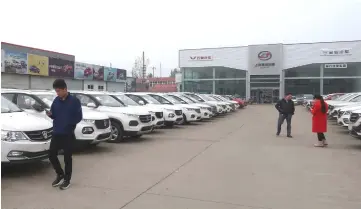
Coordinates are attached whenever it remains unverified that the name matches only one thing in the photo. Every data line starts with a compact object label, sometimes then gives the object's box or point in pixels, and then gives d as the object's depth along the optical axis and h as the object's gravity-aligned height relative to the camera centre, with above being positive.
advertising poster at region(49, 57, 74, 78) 35.75 +2.68
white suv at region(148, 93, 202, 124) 16.56 -0.74
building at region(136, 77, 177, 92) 61.72 +1.24
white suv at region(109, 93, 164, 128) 12.22 -0.57
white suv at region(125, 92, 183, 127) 14.92 -0.73
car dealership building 46.69 +3.62
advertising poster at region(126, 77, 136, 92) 58.82 +1.61
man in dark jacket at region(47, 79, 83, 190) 5.65 -0.52
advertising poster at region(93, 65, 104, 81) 43.69 +2.64
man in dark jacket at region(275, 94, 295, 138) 12.80 -0.55
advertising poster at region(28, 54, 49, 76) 32.75 +2.71
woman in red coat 10.30 -0.73
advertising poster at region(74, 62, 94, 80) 39.94 +2.60
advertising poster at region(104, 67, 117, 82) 46.36 +2.67
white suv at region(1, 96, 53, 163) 5.91 -0.79
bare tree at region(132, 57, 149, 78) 77.81 +5.66
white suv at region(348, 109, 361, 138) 9.44 -0.83
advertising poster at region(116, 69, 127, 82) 49.81 +2.68
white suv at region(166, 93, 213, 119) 18.32 -0.65
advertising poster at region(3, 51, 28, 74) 30.09 +2.71
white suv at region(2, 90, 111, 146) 8.28 -0.65
